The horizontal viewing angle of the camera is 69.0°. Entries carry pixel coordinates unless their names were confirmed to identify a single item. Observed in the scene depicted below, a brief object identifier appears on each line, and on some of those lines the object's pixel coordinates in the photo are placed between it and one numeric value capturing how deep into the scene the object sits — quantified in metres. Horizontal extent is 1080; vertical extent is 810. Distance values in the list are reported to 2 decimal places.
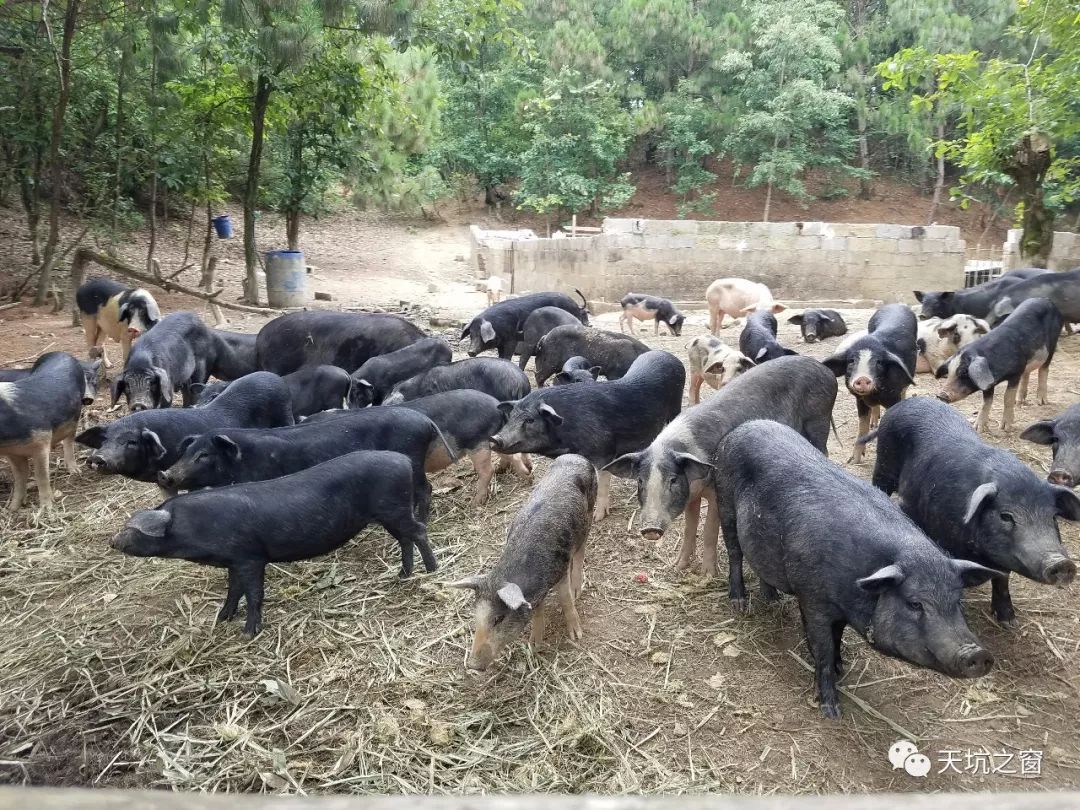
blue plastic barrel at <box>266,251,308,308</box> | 14.20
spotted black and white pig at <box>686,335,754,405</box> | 7.23
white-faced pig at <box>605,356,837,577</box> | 4.36
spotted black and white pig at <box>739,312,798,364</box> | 7.32
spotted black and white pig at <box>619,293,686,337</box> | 12.22
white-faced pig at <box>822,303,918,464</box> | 6.18
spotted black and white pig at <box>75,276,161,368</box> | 8.84
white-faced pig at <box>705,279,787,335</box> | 12.11
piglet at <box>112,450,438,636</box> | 4.02
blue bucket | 17.75
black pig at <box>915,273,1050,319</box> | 9.64
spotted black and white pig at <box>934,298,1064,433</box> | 6.54
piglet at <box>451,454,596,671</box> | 3.58
